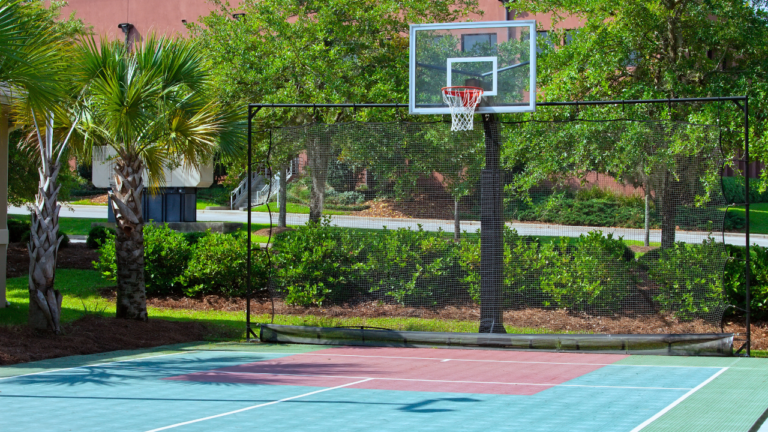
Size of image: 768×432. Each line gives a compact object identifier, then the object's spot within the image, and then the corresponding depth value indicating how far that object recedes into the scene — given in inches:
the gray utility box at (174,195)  994.7
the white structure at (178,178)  984.9
